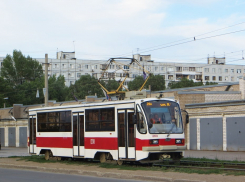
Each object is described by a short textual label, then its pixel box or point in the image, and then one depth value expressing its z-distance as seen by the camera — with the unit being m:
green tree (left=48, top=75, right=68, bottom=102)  101.19
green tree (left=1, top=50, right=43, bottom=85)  107.19
